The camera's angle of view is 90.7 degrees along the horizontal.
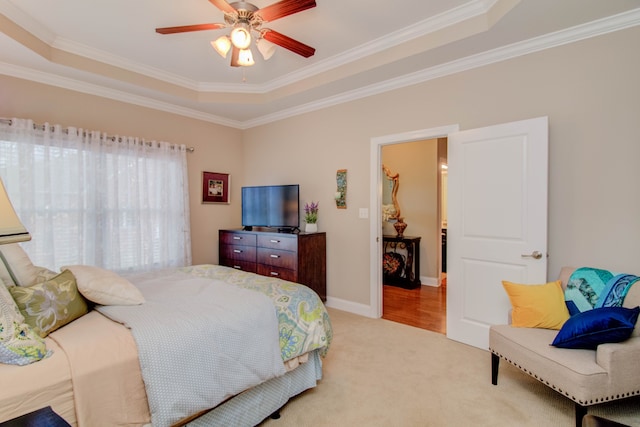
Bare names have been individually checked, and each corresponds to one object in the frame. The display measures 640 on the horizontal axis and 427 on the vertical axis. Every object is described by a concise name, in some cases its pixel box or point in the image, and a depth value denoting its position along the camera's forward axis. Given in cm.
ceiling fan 196
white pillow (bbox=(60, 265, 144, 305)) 171
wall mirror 535
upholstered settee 166
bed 118
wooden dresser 368
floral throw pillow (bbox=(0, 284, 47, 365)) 115
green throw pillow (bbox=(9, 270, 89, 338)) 139
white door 249
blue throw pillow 170
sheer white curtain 301
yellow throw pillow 218
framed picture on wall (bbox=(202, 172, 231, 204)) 454
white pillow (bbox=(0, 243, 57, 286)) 162
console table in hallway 494
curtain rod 289
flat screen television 404
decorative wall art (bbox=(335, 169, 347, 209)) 384
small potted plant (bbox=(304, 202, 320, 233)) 398
